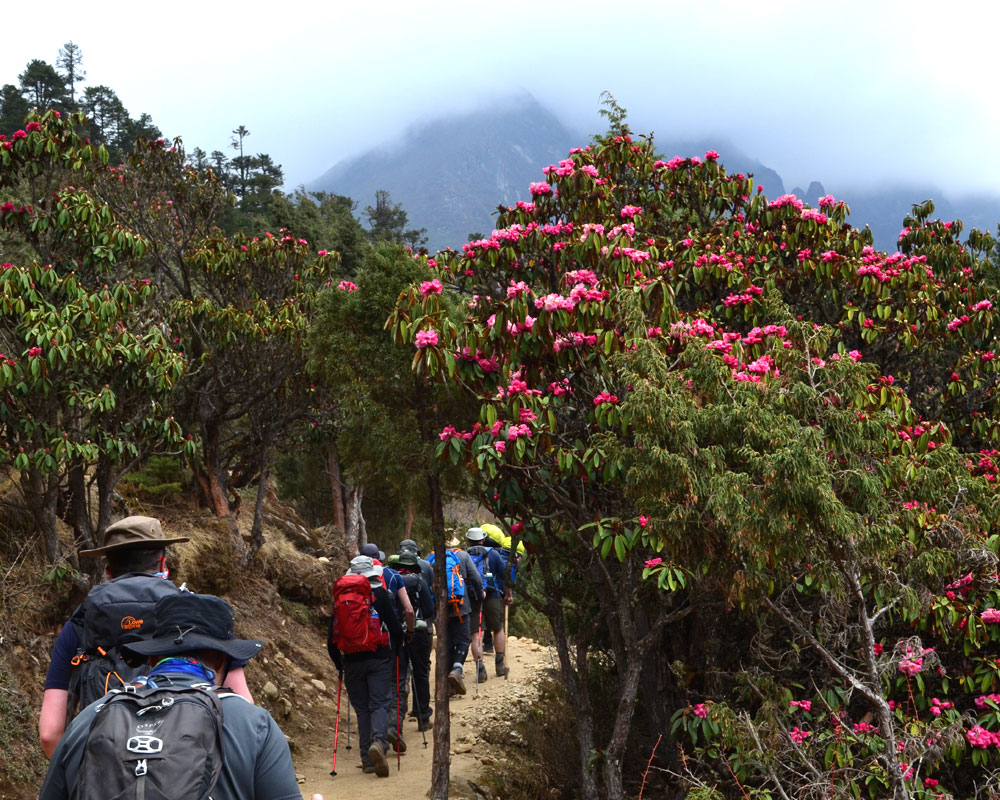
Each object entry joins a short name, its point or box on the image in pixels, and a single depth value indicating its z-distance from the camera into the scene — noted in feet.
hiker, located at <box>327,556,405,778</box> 29.66
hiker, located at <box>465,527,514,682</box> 39.73
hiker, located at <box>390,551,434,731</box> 33.63
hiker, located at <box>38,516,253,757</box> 13.14
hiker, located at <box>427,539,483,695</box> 36.01
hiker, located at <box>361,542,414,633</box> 32.04
